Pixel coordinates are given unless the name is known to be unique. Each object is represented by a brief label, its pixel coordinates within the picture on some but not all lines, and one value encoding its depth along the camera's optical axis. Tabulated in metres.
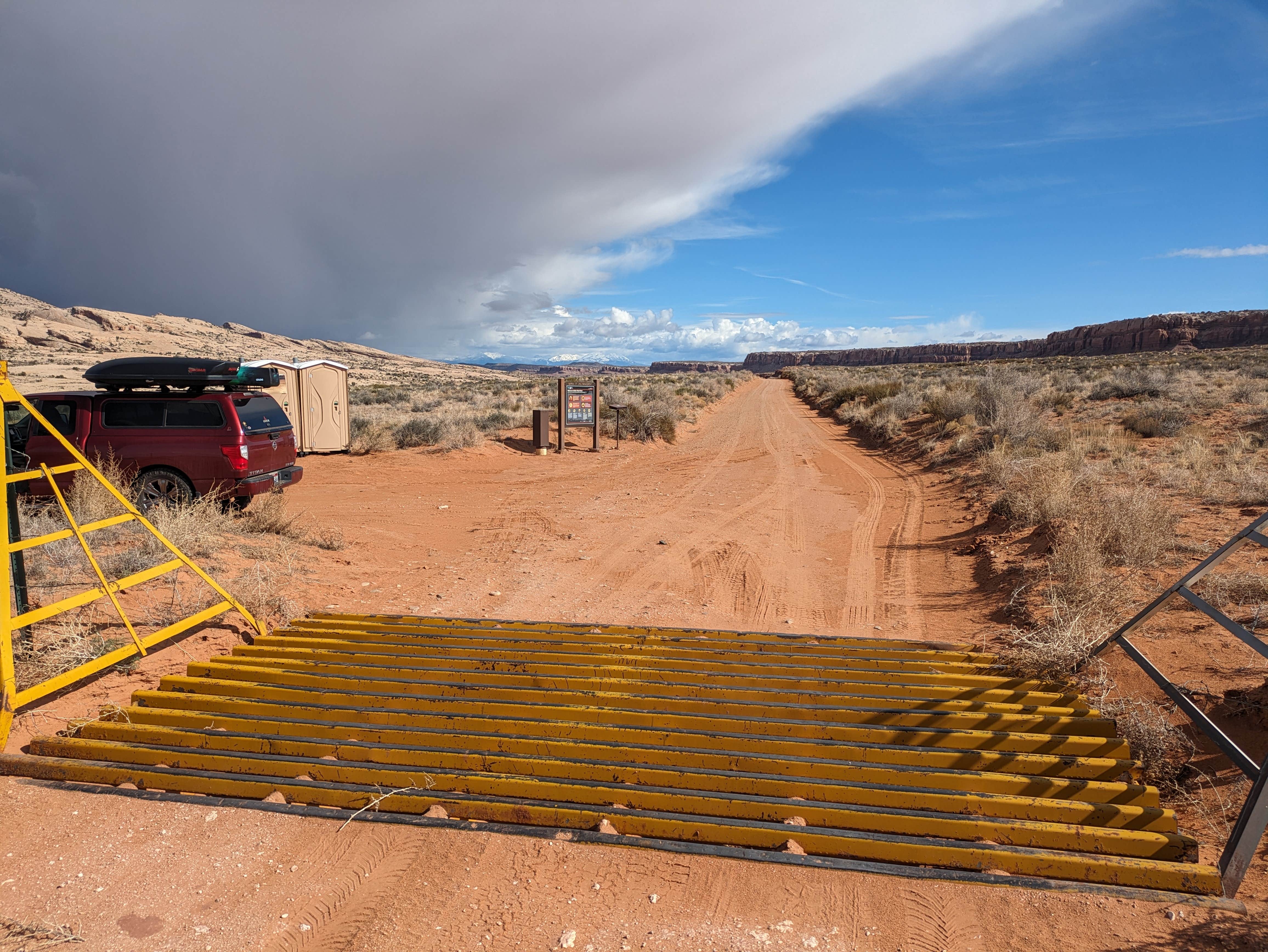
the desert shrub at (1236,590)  5.63
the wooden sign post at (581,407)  18.33
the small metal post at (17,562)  4.35
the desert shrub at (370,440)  17.47
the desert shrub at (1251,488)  8.56
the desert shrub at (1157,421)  14.49
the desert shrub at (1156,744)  3.70
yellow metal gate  3.74
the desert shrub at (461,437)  17.11
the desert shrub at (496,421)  20.73
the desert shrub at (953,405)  18.47
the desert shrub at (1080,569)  5.92
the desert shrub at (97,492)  7.46
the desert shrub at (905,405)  22.44
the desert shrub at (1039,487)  8.30
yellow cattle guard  3.16
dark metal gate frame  2.81
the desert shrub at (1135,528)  6.78
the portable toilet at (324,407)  16.36
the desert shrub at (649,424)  20.77
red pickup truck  8.42
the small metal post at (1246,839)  2.80
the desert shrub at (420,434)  17.81
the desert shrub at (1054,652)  4.79
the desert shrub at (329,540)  8.23
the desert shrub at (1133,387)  20.42
